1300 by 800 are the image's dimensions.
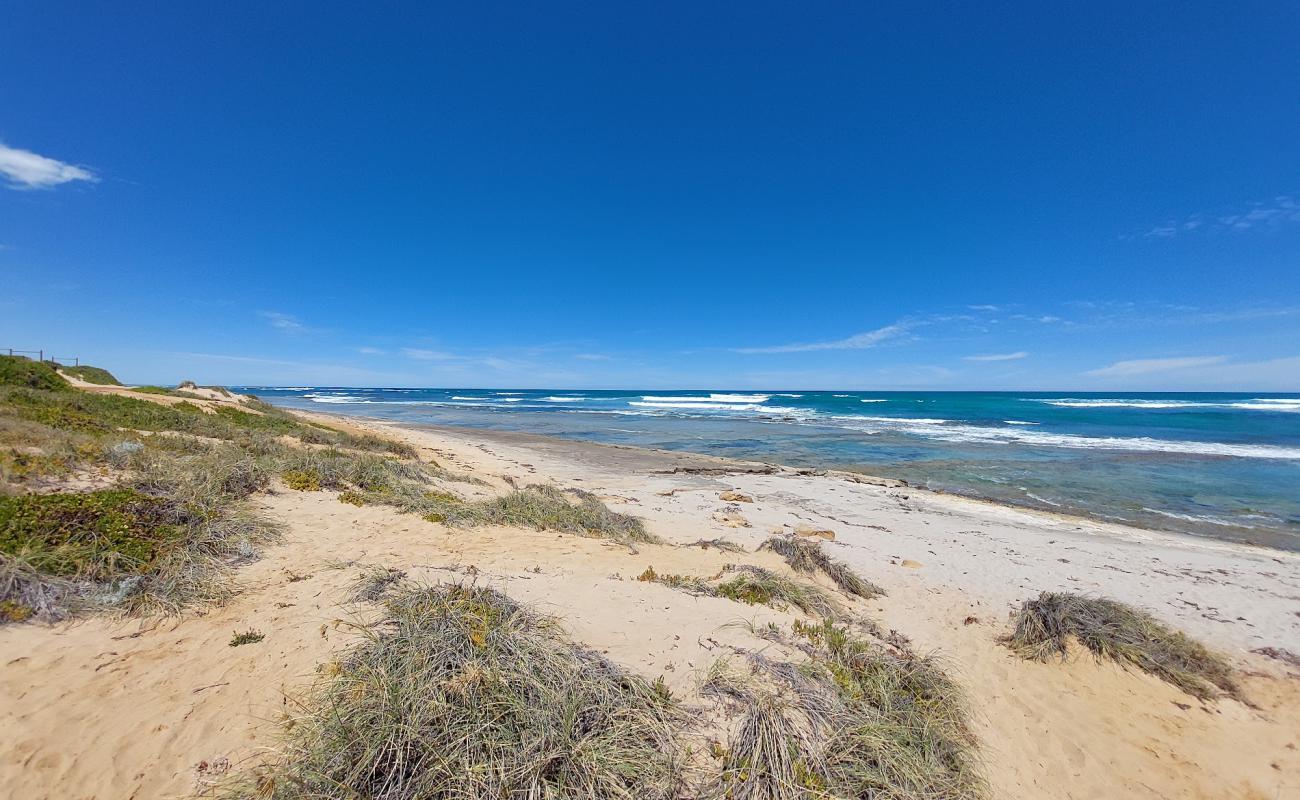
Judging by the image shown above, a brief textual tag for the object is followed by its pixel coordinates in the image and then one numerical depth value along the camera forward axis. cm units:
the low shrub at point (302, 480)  913
